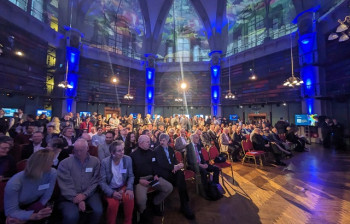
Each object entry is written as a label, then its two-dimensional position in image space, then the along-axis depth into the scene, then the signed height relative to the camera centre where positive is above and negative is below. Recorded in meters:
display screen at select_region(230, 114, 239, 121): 15.29 +0.29
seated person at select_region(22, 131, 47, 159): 2.85 -0.56
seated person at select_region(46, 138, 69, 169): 2.50 -0.49
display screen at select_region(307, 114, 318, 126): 9.65 +0.14
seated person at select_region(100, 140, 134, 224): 2.09 -0.98
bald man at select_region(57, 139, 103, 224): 1.90 -0.92
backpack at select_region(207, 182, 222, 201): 3.09 -1.51
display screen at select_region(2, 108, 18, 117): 8.84 +0.29
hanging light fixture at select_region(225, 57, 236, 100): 14.70 +4.73
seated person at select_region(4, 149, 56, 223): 1.53 -0.81
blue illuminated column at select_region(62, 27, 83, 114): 11.95 +4.32
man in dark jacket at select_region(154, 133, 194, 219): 2.70 -0.97
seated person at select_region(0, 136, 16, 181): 2.12 -0.66
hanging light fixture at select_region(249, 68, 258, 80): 13.41 +4.43
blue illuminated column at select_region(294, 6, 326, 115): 10.02 +3.99
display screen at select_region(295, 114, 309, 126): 10.01 +0.10
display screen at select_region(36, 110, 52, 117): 10.57 +0.34
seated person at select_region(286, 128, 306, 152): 7.75 -1.00
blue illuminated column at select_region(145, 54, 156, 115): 16.33 +3.87
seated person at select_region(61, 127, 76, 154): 3.48 -0.41
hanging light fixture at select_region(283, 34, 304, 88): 7.53 +2.03
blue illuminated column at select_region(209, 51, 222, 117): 15.59 +3.80
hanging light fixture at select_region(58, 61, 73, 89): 7.37 +1.62
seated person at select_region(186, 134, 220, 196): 3.34 -1.01
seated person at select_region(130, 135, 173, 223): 2.44 -1.02
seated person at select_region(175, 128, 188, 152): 4.17 -0.70
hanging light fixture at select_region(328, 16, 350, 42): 4.40 +2.78
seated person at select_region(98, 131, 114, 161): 3.28 -0.65
